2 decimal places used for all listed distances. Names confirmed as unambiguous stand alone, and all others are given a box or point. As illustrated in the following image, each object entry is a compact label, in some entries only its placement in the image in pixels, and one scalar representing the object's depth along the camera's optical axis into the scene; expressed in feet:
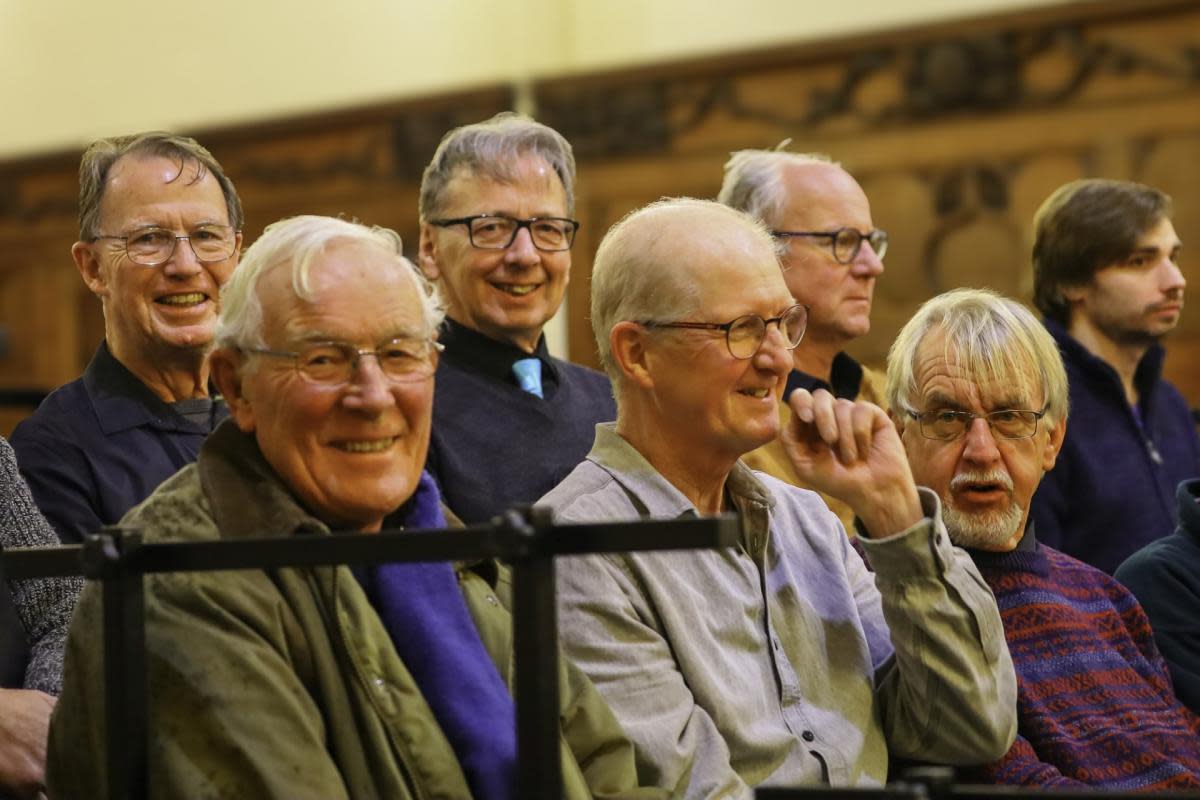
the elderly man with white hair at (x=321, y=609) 10.43
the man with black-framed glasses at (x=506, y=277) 18.12
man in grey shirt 12.78
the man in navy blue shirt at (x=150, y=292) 16.02
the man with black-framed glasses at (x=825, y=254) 20.04
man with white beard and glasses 14.34
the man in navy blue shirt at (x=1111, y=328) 21.21
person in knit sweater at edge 13.07
